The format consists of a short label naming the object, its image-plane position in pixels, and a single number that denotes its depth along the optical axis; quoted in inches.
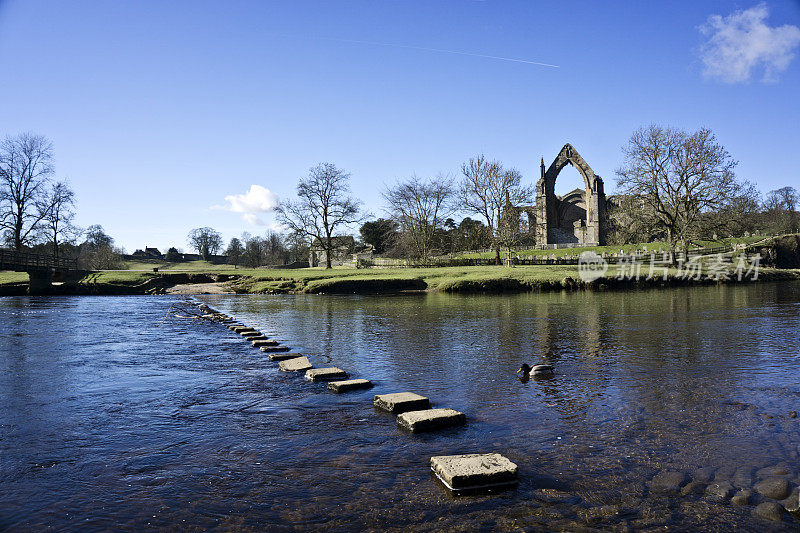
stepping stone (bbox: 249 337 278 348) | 548.1
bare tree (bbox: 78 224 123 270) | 2959.6
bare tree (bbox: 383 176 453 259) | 2484.0
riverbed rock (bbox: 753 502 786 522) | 163.2
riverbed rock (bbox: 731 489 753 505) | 174.2
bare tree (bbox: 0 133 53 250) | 1972.2
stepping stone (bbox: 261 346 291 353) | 521.7
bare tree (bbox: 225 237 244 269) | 4383.1
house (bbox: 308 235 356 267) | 2289.6
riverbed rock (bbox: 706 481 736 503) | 177.8
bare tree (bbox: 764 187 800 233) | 3026.6
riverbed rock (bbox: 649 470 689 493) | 185.8
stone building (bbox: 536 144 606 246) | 3105.3
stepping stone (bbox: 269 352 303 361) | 465.1
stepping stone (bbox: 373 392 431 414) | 287.6
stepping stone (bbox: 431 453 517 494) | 186.7
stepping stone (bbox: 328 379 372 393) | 342.4
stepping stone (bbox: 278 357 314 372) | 407.2
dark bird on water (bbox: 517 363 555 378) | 369.1
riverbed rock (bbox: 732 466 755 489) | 187.0
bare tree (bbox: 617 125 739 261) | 1727.4
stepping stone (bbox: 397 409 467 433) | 255.3
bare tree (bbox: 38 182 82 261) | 2090.3
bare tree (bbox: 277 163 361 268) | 2258.9
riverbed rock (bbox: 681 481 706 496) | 182.7
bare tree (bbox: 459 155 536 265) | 2164.1
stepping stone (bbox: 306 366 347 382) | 380.1
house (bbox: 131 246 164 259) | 4767.2
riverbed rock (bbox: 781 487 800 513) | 167.3
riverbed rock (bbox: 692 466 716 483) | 192.9
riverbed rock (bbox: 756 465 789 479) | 193.9
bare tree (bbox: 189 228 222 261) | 4756.4
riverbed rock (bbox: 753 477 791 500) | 177.7
